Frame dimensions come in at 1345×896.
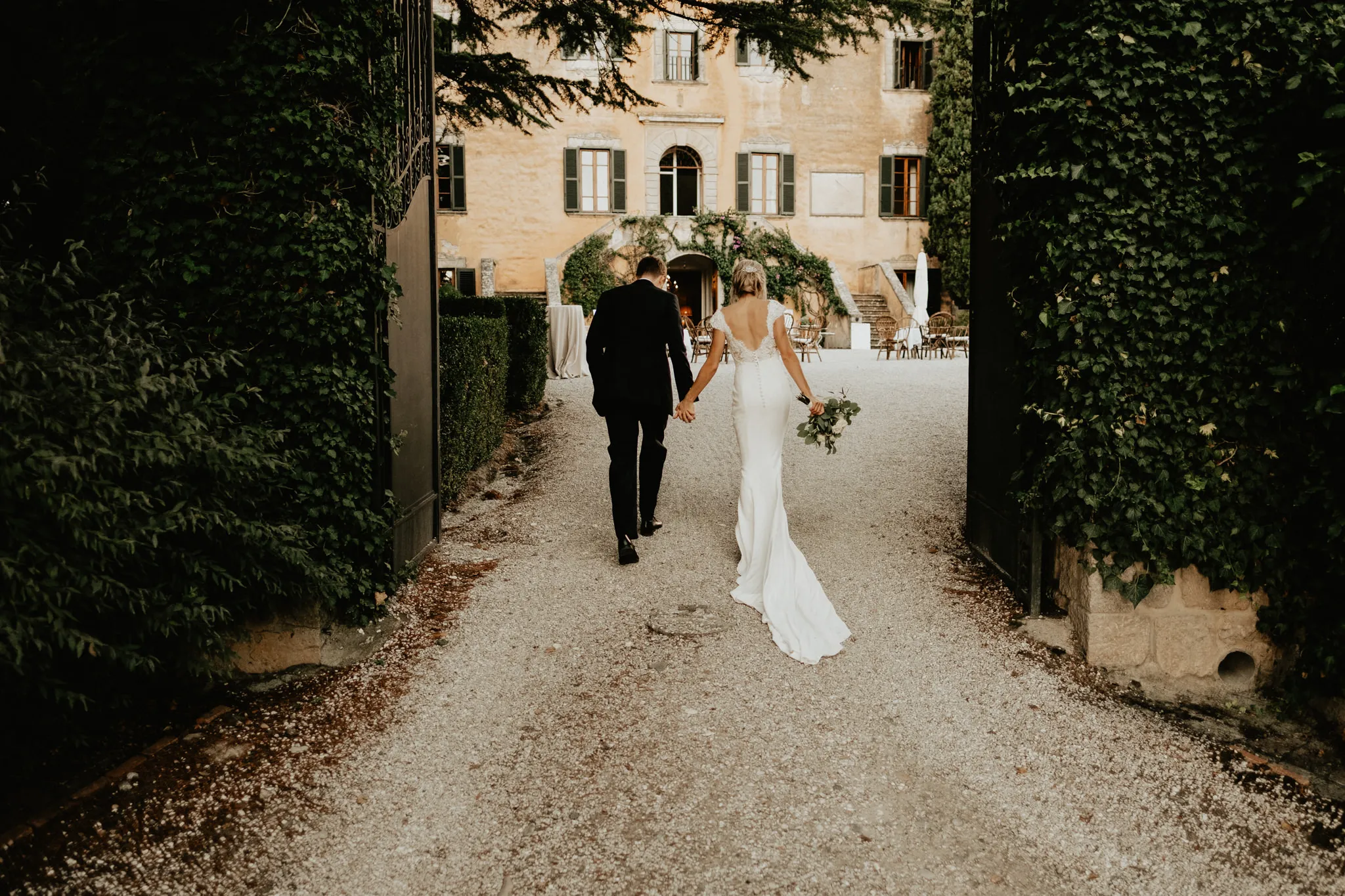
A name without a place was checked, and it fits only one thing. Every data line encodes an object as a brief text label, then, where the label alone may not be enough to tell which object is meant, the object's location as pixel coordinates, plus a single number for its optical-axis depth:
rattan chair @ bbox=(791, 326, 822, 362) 17.33
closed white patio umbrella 18.72
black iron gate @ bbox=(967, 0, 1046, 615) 4.80
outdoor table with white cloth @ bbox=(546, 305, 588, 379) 15.47
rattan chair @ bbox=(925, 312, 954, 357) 18.91
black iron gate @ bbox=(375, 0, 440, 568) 4.77
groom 5.65
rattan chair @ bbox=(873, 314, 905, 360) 18.41
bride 5.05
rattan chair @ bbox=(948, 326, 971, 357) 19.46
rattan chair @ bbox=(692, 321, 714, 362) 18.16
